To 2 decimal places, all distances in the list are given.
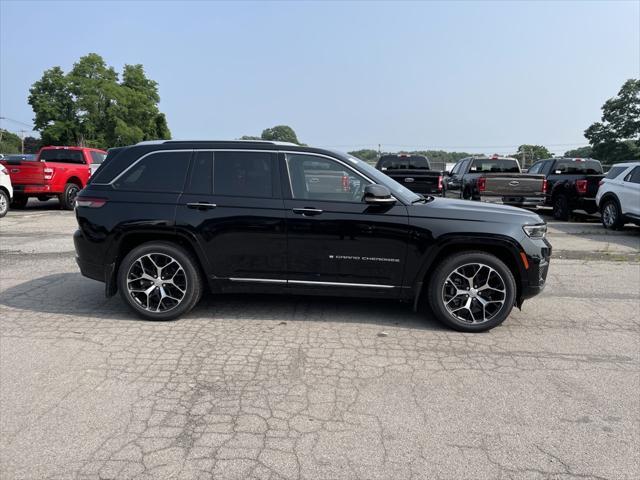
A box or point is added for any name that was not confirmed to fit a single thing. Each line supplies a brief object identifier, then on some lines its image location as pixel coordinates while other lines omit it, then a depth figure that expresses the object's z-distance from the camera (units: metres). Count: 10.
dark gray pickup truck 13.76
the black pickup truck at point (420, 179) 14.60
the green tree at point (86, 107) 55.69
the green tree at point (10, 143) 80.12
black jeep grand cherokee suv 4.86
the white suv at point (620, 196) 11.31
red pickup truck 14.68
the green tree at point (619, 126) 58.59
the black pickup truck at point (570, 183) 13.97
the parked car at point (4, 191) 13.59
